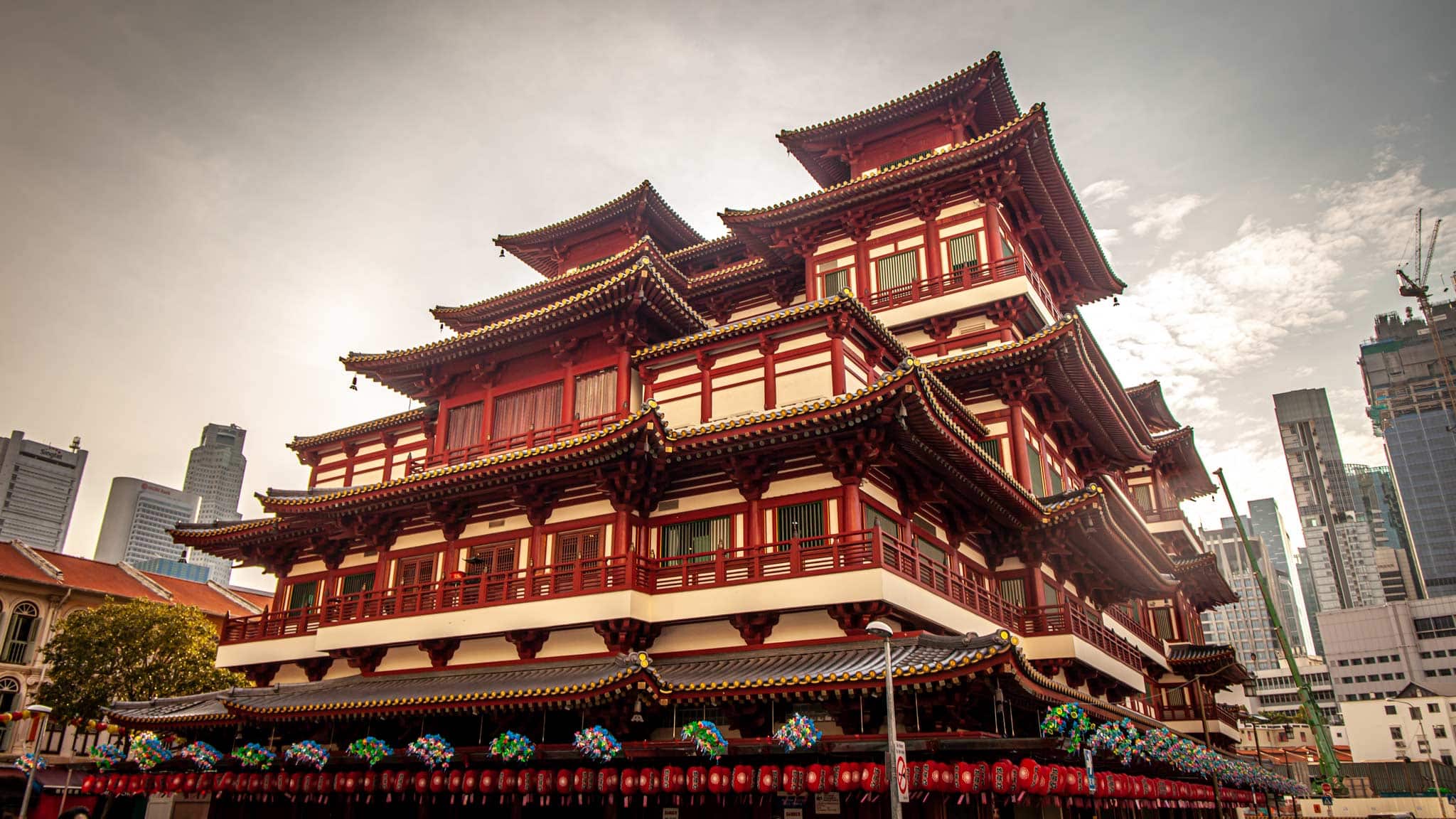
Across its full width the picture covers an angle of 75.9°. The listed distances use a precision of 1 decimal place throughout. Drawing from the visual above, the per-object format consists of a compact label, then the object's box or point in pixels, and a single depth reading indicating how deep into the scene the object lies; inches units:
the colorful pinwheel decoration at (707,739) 798.5
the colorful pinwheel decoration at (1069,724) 741.3
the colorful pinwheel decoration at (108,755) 1216.2
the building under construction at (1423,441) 6476.4
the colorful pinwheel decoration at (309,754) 1029.2
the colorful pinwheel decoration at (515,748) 896.9
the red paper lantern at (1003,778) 720.3
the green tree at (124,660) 1772.9
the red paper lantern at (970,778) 722.2
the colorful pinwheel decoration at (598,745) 843.4
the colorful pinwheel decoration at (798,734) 767.7
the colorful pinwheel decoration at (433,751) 948.0
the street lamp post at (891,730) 652.7
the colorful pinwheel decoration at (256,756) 1077.1
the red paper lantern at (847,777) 760.3
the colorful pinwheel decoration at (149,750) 1168.8
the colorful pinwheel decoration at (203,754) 1135.6
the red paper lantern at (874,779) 751.1
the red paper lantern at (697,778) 825.5
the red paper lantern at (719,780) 819.4
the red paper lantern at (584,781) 877.2
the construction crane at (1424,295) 7268.7
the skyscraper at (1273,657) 7448.8
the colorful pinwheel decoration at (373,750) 994.1
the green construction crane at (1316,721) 2677.2
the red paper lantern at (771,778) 787.4
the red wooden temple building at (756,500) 887.1
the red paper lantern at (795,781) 783.7
